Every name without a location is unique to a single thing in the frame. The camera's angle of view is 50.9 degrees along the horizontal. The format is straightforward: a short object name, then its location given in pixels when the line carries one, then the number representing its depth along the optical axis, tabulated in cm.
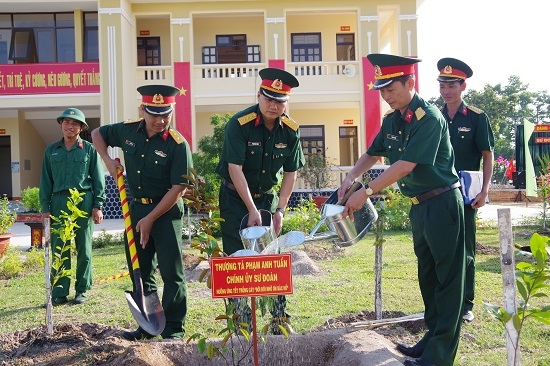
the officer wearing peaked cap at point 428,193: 321
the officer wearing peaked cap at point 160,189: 416
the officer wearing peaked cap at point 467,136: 450
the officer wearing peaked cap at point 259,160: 381
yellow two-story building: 1811
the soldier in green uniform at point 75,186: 565
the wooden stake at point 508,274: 251
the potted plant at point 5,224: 835
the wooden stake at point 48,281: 409
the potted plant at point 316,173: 1697
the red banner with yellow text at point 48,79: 1803
